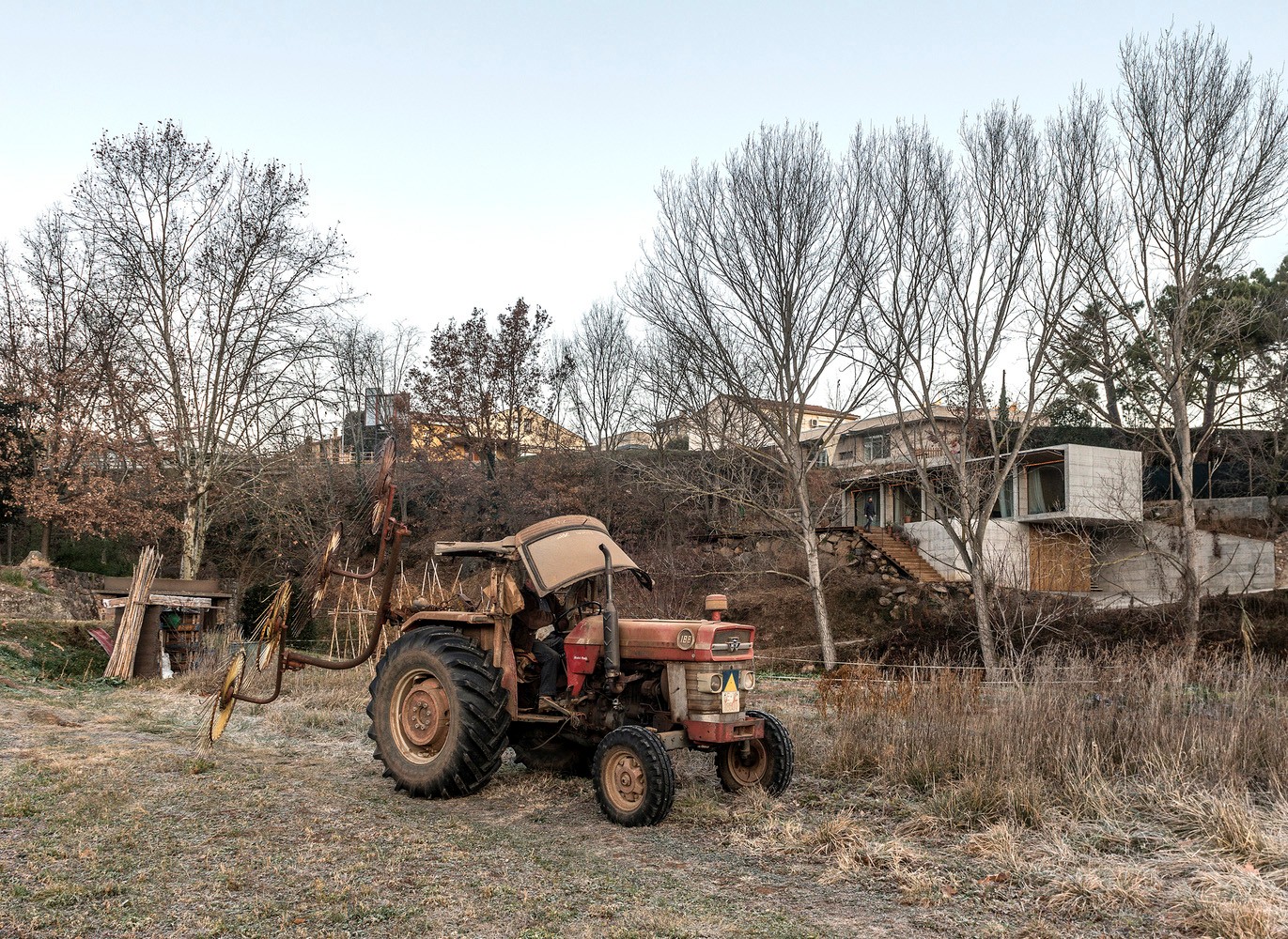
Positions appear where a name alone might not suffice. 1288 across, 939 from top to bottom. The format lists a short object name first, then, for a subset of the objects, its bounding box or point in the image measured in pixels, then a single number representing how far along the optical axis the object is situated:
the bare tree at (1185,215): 18.67
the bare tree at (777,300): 19.89
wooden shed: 16.02
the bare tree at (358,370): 40.06
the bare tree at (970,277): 18.62
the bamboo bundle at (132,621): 15.50
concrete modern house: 25.59
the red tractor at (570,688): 6.60
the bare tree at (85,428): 22.19
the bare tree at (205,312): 22.98
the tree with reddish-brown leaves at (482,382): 34.78
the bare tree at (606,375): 40.03
